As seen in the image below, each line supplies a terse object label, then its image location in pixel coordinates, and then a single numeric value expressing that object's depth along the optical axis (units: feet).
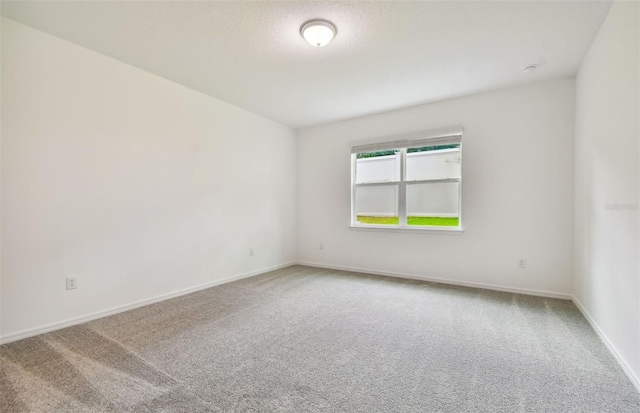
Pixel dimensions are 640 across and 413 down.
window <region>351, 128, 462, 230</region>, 13.29
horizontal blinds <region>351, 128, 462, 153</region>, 13.05
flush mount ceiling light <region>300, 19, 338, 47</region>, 7.48
